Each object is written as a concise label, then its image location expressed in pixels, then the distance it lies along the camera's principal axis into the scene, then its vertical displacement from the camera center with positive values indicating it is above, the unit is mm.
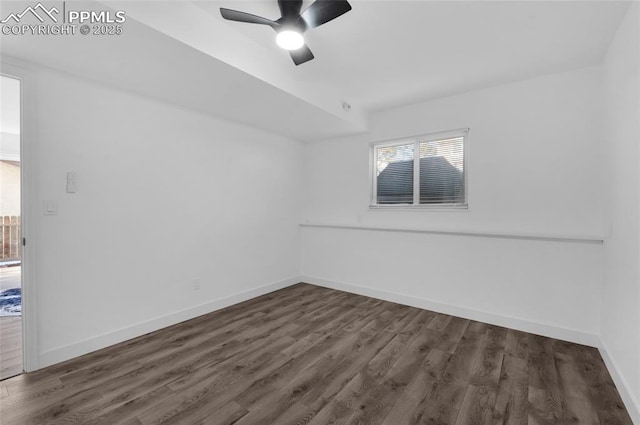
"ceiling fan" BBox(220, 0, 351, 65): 1718 +1266
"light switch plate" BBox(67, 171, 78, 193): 2357 +231
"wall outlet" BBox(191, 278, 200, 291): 3261 -891
